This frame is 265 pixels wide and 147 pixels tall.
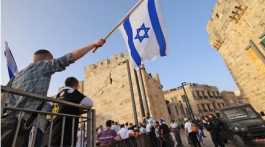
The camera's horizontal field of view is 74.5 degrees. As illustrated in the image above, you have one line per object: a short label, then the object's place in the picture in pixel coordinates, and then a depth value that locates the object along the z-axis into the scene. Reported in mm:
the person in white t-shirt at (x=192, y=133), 8812
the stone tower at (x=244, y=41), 8203
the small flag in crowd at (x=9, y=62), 3734
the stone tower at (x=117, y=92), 16766
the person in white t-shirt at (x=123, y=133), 6804
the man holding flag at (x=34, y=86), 1612
